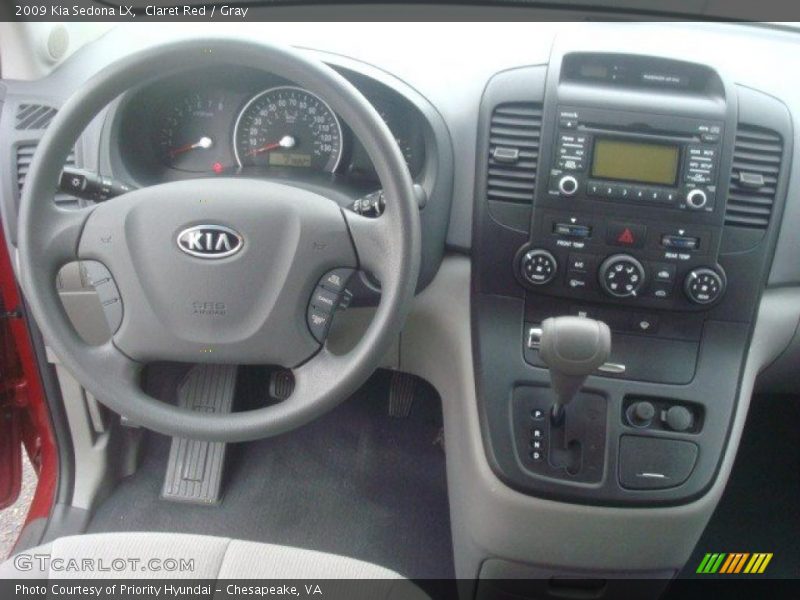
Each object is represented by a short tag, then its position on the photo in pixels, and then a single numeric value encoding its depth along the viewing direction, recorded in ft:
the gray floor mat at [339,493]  5.88
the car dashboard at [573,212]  4.16
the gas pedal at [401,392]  6.13
